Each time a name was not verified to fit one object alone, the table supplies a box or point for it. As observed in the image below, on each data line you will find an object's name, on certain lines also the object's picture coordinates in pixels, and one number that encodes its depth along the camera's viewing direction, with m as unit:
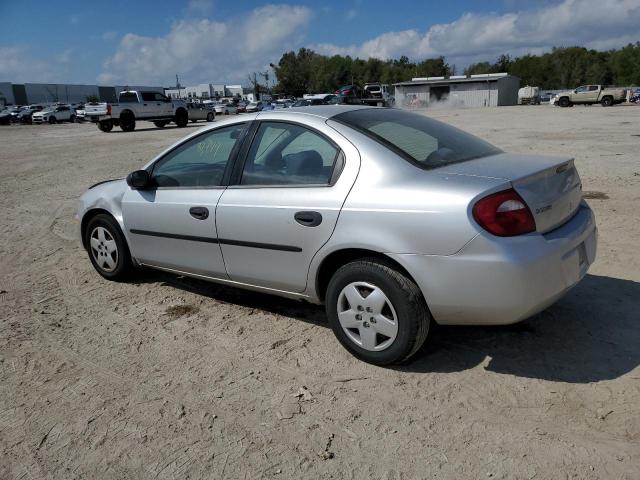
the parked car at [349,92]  38.66
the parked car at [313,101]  32.25
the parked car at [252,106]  51.47
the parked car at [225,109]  53.72
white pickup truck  28.11
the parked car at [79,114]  39.71
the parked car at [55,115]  45.75
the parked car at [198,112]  33.12
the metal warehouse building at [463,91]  59.97
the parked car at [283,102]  45.47
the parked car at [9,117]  48.00
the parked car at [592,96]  41.28
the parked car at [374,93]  53.00
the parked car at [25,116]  47.97
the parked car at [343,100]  32.12
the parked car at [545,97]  68.44
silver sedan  2.77
